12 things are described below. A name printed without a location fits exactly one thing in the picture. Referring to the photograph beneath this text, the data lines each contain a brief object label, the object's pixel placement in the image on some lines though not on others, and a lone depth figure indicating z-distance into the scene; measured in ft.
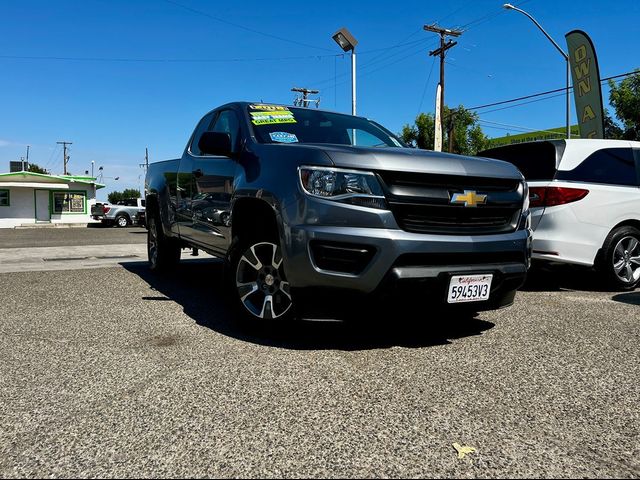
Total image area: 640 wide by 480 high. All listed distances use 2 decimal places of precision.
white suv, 17.92
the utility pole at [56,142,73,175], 253.44
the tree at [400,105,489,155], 151.74
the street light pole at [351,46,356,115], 71.46
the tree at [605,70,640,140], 88.48
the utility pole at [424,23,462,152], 98.32
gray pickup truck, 10.09
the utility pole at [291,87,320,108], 129.39
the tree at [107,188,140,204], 349.04
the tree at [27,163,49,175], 263.90
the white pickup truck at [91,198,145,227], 100.48
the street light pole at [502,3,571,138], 59.73
